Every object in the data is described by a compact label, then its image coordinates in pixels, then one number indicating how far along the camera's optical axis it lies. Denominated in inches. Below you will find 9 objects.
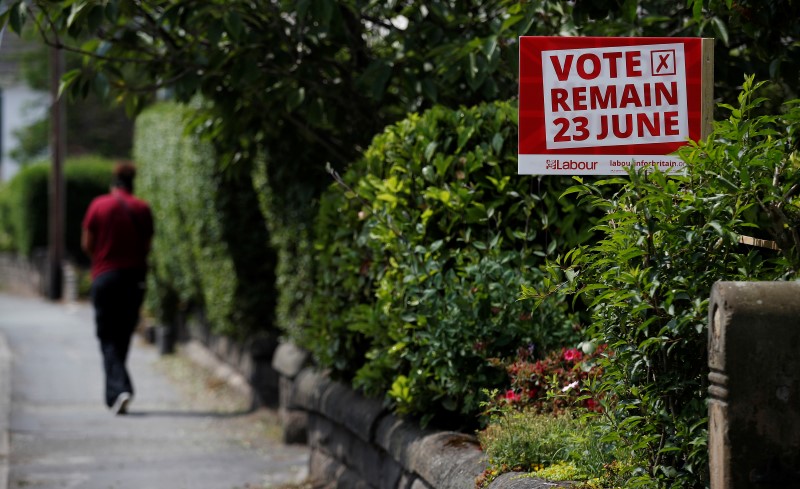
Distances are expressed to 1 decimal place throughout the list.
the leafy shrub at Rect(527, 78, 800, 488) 264.5
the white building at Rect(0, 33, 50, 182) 3452.3
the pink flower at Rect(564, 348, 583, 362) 361.1
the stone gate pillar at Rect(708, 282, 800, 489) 238.4
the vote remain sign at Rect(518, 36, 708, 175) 341.7
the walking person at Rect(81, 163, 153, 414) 775.7
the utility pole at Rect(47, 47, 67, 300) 1781.5
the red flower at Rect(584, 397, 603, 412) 341.4
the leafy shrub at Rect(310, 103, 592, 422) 384.5
